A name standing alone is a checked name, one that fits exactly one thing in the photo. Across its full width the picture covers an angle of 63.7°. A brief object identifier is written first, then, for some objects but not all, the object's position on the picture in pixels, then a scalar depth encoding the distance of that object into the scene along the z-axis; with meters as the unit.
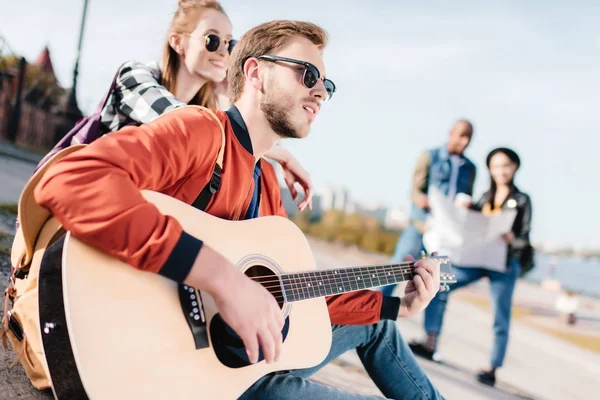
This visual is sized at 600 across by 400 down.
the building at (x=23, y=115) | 18.20
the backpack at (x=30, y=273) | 1.32
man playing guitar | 1.18
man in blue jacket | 4.72
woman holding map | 4.39
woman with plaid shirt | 2.33
